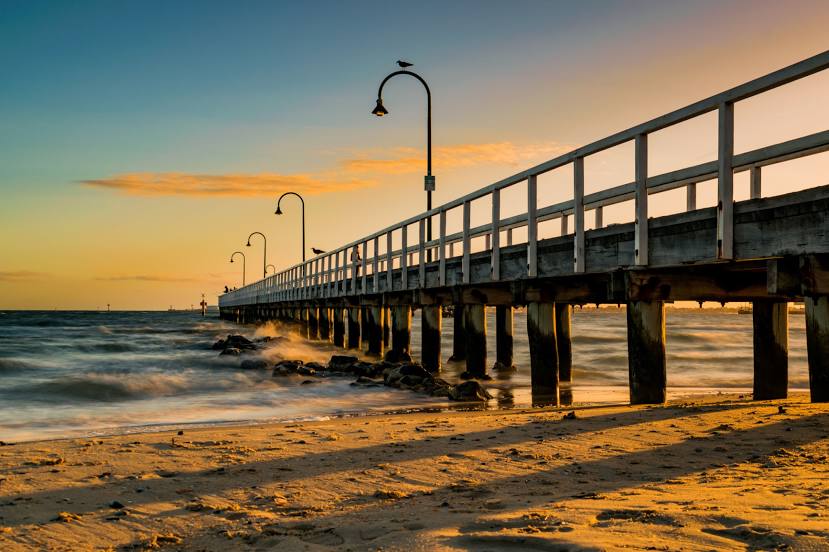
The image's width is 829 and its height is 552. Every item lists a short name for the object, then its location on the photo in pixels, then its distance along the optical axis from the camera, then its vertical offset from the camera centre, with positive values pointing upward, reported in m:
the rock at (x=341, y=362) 19.67 -1.28
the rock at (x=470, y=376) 17.35 -1.43
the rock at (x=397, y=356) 21.73 -1.24
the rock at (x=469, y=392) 13.47 -1.39
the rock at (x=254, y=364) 21.31 -1.41
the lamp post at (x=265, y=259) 74.19 +4.82
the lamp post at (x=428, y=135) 21.22 +4.85
